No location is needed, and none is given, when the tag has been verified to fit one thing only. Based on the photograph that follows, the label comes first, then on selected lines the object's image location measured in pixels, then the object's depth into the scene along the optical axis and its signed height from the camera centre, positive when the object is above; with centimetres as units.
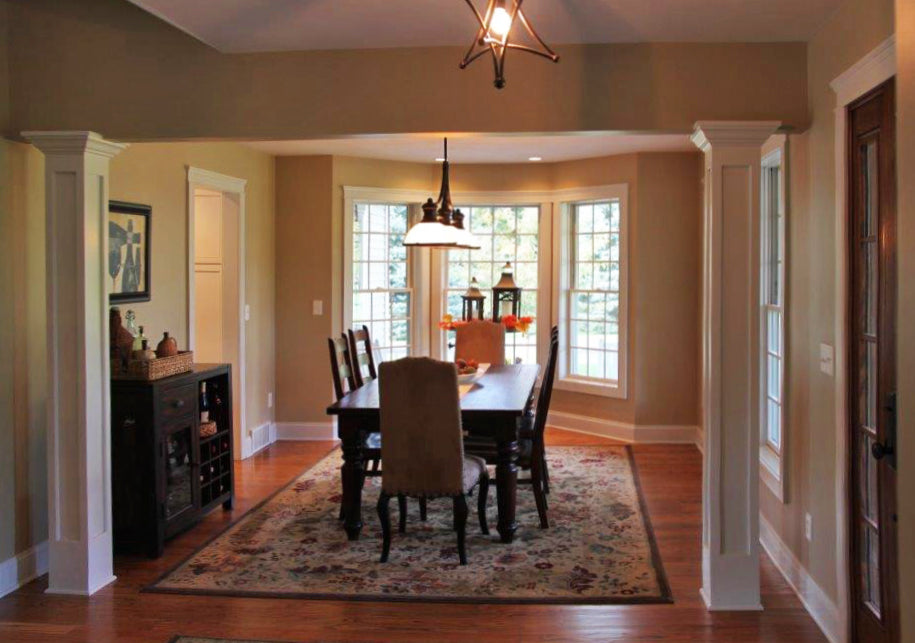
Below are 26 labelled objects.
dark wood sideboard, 429 -81
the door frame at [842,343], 314 -15
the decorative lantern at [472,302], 746 +2
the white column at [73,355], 381 -22
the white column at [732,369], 361 -29
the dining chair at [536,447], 477 -84
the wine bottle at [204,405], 502 -60
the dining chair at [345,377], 484 -46
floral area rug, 390 -130
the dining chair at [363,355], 566 -35
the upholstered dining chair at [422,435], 411 -64
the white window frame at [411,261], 745 +41
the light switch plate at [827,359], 334 -23
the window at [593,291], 754 +12
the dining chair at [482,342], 675 -31
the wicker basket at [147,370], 430 -33
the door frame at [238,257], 566 +35
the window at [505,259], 819 +43
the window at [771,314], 438 -6
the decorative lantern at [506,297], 742 +6
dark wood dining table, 440 -68
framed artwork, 471 +32
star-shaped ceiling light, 239 +80
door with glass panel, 276 -22
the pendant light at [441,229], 513 +46
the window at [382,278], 770 +25
